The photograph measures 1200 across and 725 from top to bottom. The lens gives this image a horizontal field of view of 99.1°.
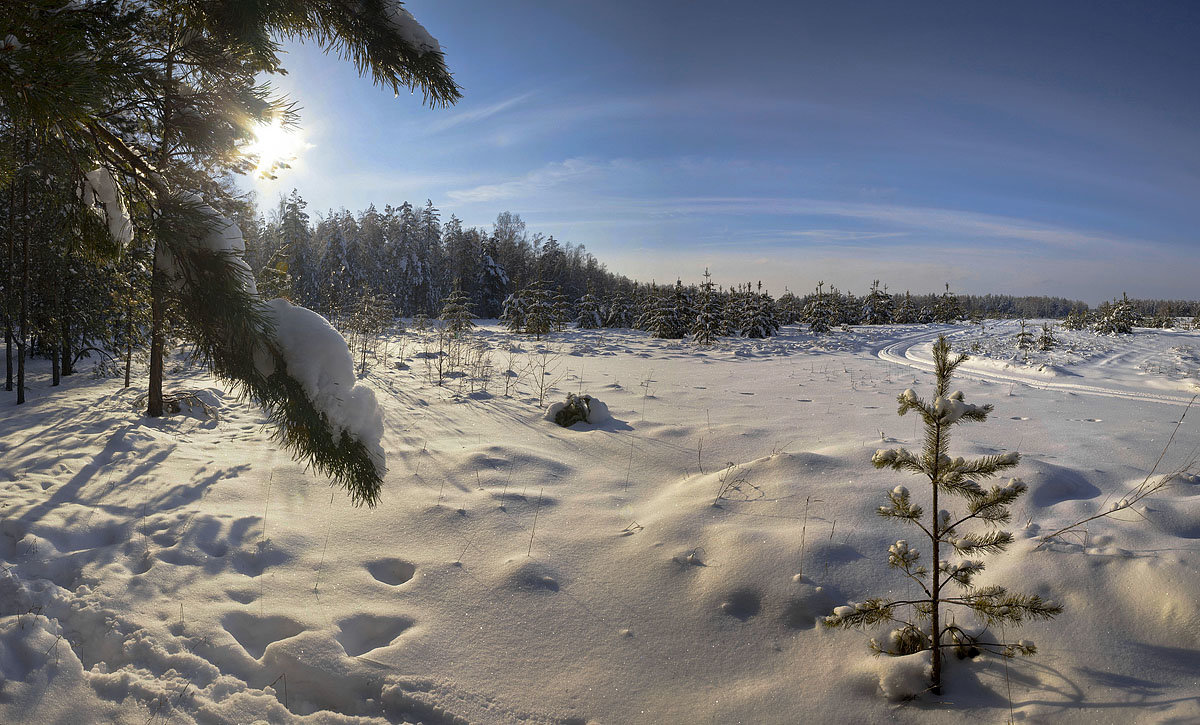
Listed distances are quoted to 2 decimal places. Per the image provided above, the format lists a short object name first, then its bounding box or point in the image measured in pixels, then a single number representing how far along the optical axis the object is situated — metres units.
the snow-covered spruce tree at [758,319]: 28.05
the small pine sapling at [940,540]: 2.09
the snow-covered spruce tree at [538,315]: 25.02
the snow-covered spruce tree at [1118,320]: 22.09
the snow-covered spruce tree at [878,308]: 45.31
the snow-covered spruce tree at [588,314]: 34.84
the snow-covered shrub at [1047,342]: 17.40
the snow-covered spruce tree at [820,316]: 31.98
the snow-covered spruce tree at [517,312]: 28.14
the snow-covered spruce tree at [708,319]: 22.80
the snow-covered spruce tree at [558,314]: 29.87
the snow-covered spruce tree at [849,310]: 43.13
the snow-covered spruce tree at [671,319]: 26.25
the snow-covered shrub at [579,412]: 6.80
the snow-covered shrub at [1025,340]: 18.14
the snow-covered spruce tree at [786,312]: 38.20
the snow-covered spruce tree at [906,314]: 46.22
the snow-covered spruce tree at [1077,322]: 26.38
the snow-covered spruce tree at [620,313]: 37.28
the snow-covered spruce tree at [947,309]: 47.47
